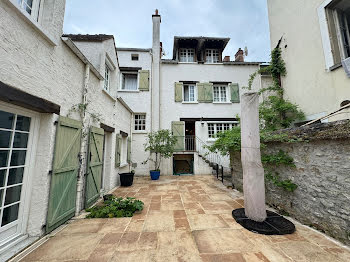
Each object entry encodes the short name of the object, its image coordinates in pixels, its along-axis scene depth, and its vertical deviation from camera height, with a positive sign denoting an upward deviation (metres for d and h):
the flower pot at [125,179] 5.91 -1.20
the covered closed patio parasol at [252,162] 2.82 -0.26
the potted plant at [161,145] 7.42 +0.26
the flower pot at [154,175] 7.38 -1.30
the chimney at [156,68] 9.50 +5.62
